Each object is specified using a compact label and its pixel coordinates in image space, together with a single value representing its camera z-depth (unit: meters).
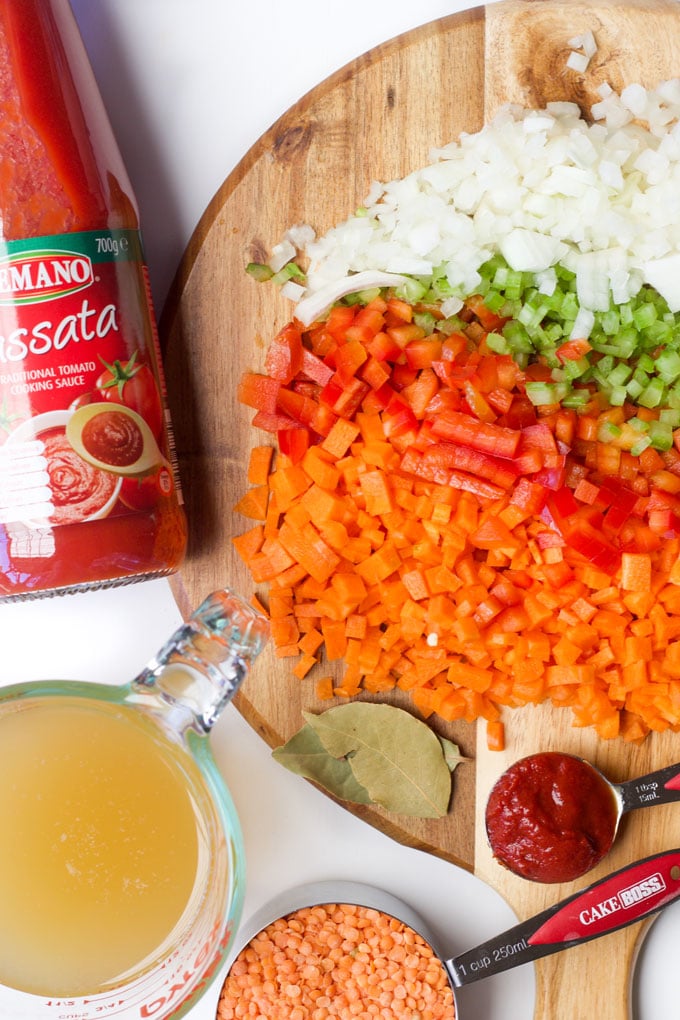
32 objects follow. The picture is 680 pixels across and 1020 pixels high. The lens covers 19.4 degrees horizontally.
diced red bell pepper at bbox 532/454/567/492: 0.68
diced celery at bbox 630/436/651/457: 0.69
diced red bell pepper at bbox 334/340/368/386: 0.68
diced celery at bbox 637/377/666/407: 0.69
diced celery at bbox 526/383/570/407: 0.68
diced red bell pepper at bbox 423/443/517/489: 0.68
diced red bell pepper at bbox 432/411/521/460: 0.68
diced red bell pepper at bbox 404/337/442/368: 0.68
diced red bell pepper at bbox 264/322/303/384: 0.69
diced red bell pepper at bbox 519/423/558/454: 0.69
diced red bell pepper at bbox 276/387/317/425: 0.69
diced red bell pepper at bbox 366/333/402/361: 0.68
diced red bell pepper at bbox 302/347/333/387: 0.69
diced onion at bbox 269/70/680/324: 0.67
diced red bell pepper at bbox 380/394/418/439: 0.68
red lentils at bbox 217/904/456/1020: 0.69
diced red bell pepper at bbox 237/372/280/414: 0.69
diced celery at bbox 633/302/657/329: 0.68
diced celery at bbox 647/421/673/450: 0.69
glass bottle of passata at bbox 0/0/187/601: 0.63
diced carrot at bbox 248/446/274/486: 0.69
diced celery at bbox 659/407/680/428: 0.69
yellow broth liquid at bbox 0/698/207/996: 0.64
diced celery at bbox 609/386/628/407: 0.69
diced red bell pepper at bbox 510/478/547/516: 0.68
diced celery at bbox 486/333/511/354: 0.68
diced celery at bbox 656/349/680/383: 0.68
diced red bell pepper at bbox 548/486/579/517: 0.69
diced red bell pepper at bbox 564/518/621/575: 0.68
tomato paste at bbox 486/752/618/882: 0.68
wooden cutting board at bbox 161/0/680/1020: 0.68
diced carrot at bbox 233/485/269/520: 0.69
